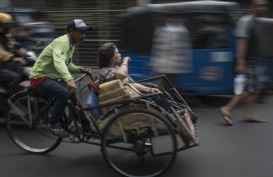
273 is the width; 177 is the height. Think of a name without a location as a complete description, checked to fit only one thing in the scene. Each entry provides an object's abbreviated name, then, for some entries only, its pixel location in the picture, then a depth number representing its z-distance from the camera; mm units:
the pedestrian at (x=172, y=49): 7395
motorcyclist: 6543
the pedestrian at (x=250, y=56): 6598
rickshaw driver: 5012
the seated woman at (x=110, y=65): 4961
